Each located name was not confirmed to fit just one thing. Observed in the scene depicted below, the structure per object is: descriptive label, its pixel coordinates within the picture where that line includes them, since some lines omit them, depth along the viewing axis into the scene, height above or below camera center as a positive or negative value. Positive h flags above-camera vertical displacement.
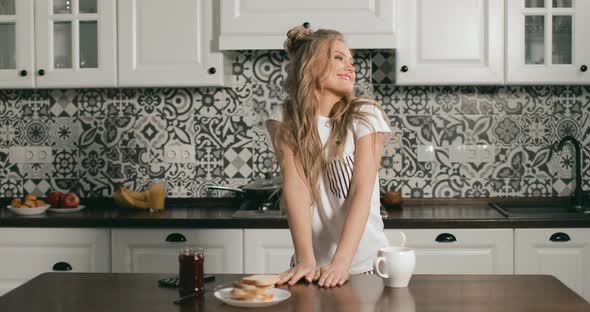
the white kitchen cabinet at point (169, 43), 3.58 +0.45
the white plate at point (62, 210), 3.66 -0.29
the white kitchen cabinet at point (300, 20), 3.48 +0.53
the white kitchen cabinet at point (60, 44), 3.62 +0.46
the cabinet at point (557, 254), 3.32 -0.46
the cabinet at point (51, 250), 3.43 -0.45
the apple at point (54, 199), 3.68 -0.24
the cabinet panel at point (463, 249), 3.33 -0.44
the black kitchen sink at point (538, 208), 3.53 -0.31
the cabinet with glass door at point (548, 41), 3.52 +0.44
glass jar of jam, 1.91 -0.30
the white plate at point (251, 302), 1.76 -0.34
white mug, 1.91 -0.29
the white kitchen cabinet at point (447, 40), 3.50 +0.45
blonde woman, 2.32 -0.01
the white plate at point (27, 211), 3.56 -0.29
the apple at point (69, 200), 3.68 -0.25
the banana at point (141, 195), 3.73 -0.23
